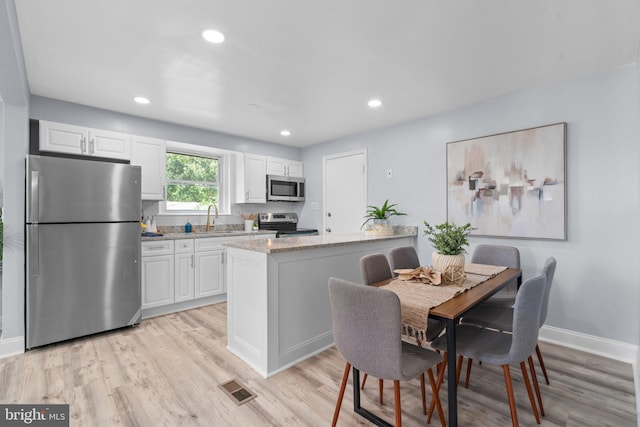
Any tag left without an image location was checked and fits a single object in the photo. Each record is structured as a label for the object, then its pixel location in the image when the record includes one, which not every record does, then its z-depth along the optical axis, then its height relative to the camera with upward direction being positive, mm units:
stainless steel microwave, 4973 +402
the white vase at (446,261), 2080 -334
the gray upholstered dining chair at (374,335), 1353 -572
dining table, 1407 -474
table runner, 1479 -458
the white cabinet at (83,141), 3084 +769
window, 4301 +444
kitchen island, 2275 -671
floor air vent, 1979 -1192
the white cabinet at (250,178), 4672 +534
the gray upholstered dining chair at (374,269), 2121 -410
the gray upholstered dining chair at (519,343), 1472 -668
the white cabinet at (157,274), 3418 -689
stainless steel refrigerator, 2658 -320
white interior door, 4520 +322
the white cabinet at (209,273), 3840 -770
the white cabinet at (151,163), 3648 +608
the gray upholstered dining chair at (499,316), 1877 -728
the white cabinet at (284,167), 5031 +769
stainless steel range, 4957 -205
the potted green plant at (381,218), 3748 -78
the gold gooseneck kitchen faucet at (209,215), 4407 -33
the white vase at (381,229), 3730 -208
